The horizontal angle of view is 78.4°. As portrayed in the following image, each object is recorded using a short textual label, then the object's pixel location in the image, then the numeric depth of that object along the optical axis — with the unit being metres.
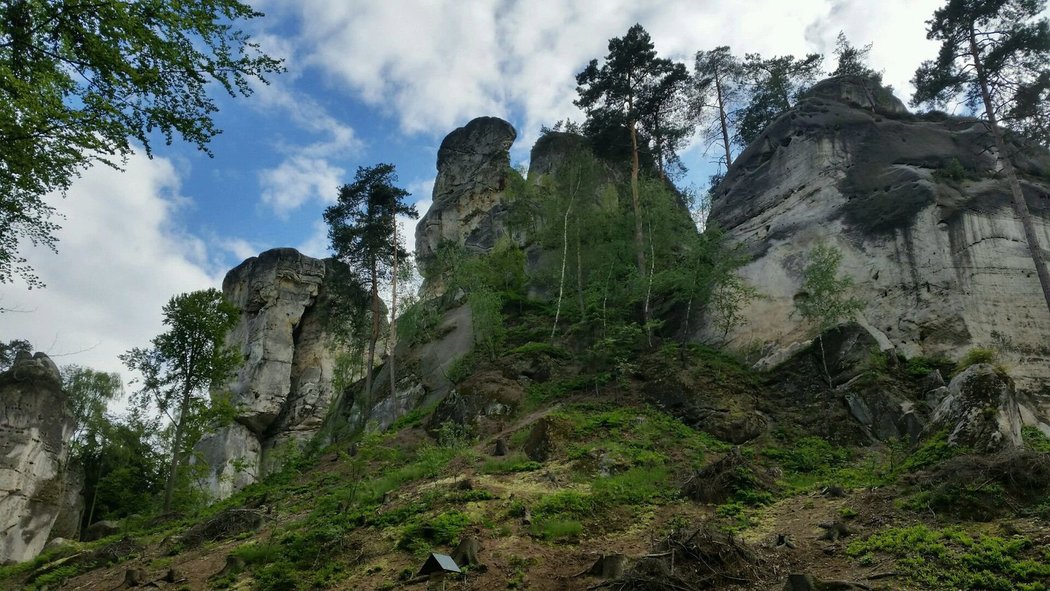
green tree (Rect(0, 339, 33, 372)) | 32.81
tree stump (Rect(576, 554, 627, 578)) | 8.09
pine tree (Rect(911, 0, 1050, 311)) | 20.34
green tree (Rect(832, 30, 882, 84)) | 34.06
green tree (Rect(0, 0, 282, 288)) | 7.64
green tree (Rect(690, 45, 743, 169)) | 38.03
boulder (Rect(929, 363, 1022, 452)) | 11.02
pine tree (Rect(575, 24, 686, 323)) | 28.03
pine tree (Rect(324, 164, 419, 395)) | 30.06
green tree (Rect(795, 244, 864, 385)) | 19.83
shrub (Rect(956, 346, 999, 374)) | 13.20
